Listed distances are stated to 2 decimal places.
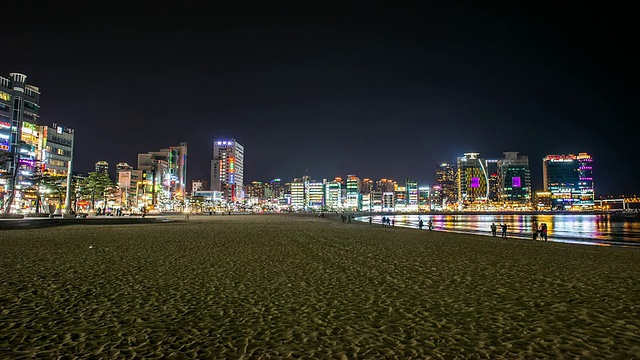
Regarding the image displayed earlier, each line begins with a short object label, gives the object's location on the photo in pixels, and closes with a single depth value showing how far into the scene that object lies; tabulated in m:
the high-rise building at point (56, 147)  96.74
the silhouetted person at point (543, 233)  27.77
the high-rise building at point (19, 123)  79.38
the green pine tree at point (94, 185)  79.38
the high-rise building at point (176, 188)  194.62
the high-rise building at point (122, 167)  181.96
